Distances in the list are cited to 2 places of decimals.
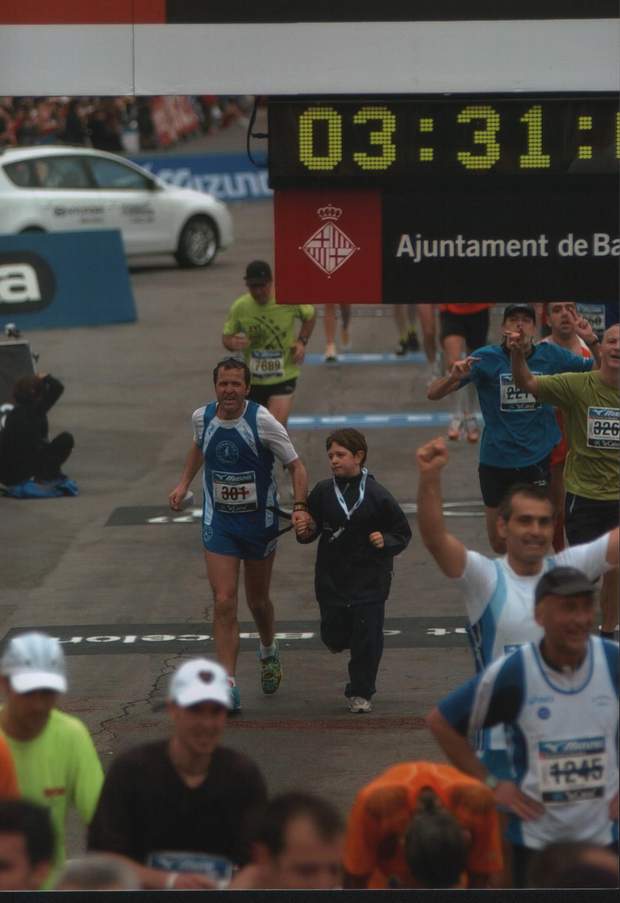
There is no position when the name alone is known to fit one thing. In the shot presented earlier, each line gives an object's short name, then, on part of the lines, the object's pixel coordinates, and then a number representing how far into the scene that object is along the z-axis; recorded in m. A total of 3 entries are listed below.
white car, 52.06
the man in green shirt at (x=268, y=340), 28.83
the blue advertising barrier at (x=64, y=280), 45.59
